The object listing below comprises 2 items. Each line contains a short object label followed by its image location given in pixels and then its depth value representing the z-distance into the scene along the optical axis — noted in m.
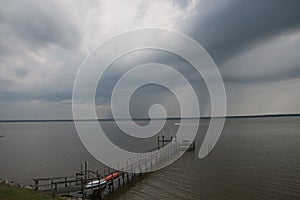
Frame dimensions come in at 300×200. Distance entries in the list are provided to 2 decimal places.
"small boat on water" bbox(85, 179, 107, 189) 22.75
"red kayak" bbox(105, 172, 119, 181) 25.31
